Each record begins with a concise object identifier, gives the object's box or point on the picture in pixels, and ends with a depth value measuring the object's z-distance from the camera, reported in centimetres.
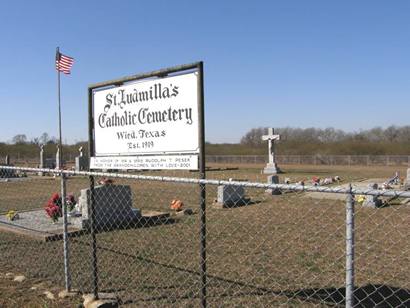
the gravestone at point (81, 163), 3432
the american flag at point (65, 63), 2558
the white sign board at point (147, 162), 479
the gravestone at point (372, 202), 1369
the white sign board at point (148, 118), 478
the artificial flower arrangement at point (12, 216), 1190
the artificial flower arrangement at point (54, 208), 1091
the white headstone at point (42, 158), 3947
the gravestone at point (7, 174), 3035
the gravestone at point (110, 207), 1090
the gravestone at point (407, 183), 1865
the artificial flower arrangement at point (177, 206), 1361
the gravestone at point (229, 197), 1477
